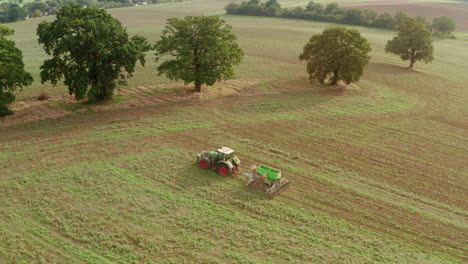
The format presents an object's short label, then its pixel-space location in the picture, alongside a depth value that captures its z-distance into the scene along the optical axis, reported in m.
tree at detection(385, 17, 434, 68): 65.31
